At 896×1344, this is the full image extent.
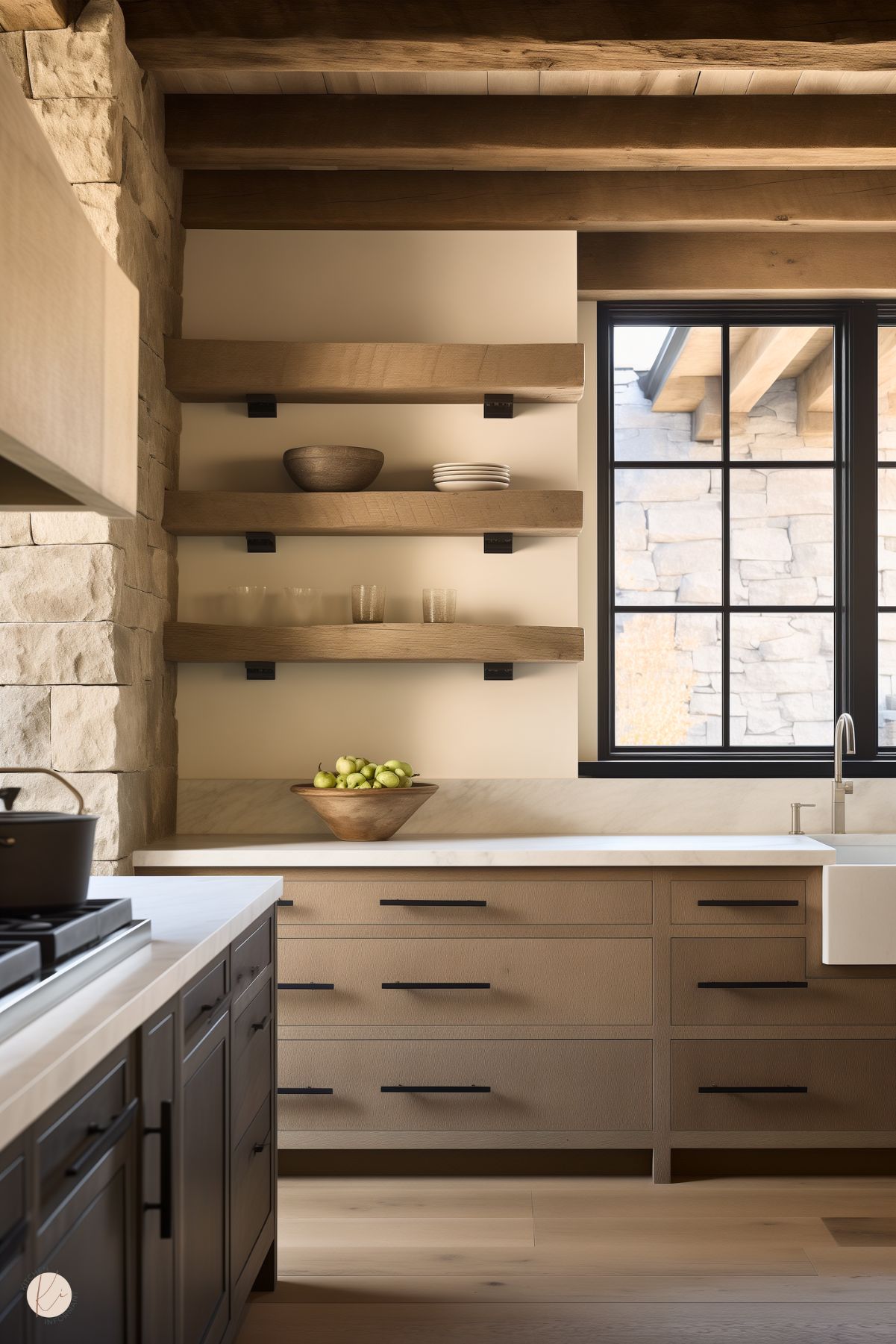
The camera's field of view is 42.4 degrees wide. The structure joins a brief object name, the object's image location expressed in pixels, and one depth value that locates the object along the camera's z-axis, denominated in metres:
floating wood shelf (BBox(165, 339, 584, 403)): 3.45
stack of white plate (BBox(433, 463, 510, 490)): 3.43
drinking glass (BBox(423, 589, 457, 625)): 3.48
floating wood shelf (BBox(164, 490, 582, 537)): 3.41
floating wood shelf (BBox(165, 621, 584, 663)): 3.40
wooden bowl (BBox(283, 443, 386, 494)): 3.41
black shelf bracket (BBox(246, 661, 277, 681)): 3.56
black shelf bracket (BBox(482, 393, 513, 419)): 3.54
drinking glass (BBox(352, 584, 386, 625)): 3.46
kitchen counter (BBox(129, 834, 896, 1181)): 3.00
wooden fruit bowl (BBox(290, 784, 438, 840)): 3.18
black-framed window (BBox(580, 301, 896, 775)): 3.79
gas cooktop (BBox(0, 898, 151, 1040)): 1.30
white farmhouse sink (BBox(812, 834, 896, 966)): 2.98
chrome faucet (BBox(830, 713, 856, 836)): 3.49
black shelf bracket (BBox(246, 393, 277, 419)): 3.56
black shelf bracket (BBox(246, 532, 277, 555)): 3.56
